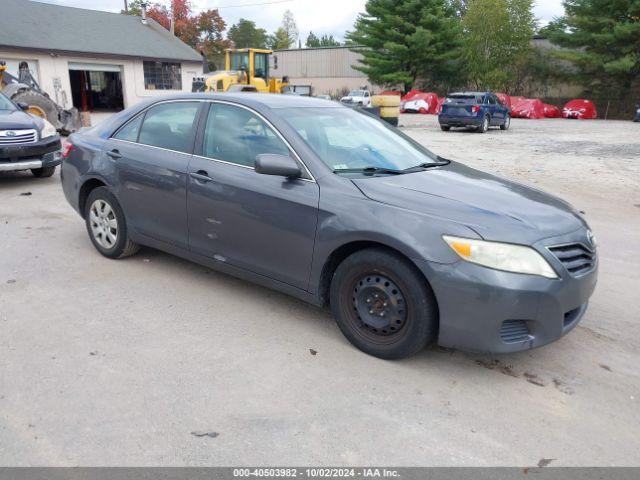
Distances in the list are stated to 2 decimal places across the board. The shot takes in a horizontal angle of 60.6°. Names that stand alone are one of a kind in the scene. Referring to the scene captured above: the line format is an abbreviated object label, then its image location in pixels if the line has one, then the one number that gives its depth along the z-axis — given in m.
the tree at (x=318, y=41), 99.19
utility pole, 52.44
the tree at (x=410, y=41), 40.62
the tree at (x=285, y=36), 99.88
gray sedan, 3.18
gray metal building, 53.84
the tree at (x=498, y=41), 40.69
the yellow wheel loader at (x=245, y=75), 22.20
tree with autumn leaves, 52.66
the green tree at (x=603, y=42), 33.94
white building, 26.05
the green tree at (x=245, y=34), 95.25
